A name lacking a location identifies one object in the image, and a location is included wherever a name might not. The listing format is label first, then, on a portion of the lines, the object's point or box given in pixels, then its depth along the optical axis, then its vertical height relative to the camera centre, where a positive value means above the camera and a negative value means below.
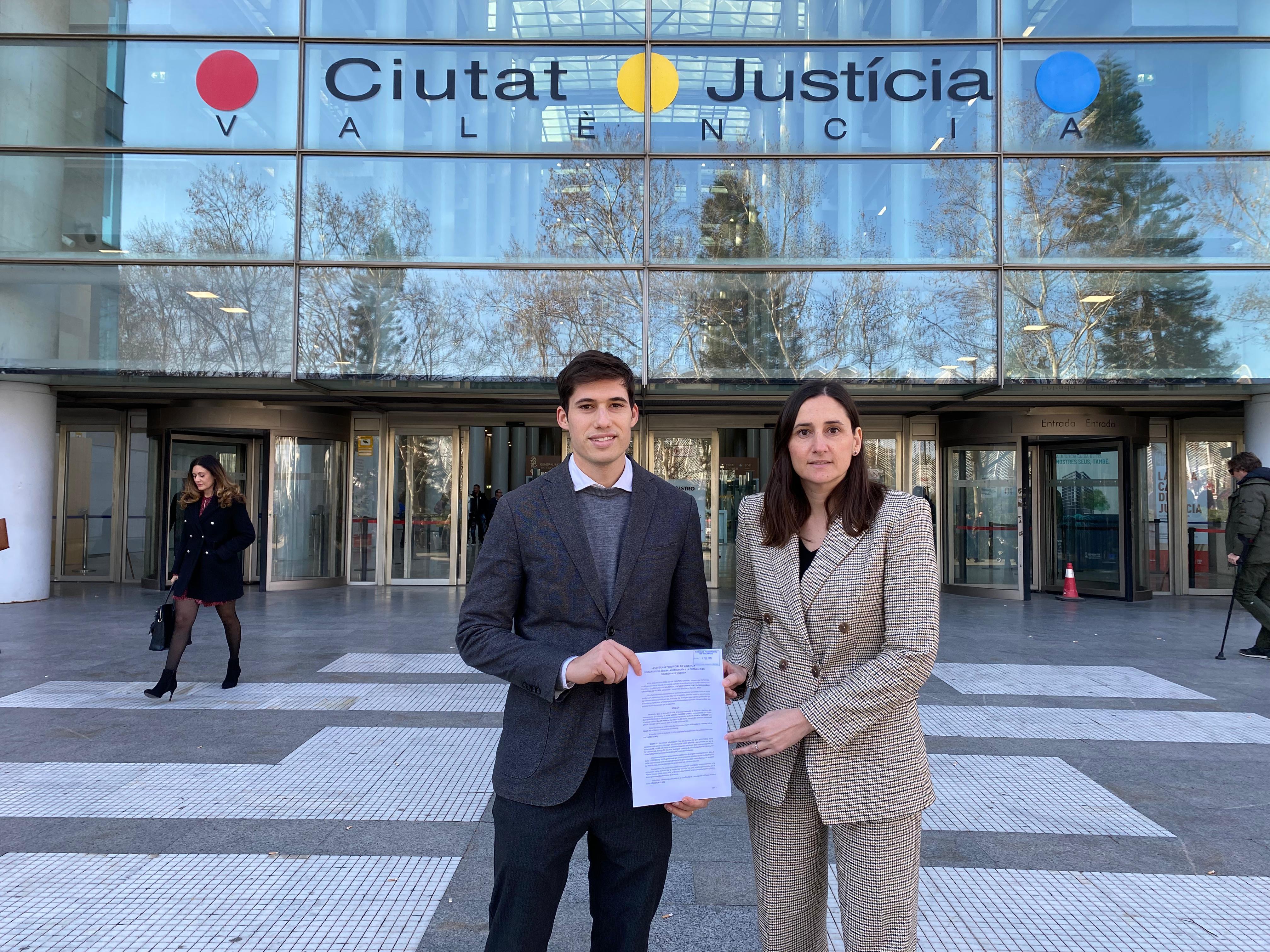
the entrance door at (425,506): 14.97 -0.07
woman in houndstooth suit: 1.97 -0.44
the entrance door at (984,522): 13.90 -0.29
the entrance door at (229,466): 14.24 +0.62
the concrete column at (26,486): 11.52 +0.20
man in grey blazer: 1.93 -0.34
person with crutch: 8.10 -0.30
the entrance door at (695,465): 14.91 +0.69
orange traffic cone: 13.42 -1.35
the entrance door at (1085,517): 13.53 -0.20
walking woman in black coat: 6.55 -0.40
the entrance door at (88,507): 15.34 -0.11
